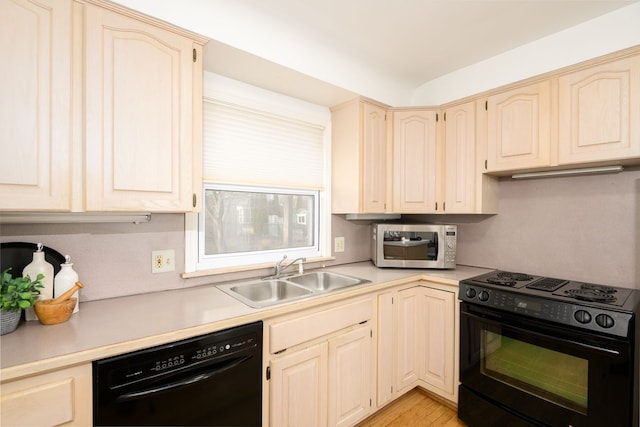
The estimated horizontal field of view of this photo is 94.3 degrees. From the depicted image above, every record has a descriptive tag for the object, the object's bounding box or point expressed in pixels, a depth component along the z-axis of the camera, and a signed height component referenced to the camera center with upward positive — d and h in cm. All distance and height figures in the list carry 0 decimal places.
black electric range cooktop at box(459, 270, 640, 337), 141 -46
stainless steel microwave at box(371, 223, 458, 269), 233 -26
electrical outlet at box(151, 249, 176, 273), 166 -28
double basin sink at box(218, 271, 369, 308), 184 -49
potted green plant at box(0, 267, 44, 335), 105 -31
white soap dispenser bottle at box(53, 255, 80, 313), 128 -30
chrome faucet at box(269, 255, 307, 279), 206 -39
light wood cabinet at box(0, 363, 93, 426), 89 -60
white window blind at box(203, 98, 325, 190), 194 +46
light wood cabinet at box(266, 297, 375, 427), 147 -85
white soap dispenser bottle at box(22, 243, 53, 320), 122 -26
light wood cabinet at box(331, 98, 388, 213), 229 +44
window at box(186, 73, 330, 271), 194 +25
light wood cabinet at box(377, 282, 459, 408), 200 -91
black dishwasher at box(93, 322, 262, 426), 104 -67
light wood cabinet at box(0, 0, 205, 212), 110 +43
